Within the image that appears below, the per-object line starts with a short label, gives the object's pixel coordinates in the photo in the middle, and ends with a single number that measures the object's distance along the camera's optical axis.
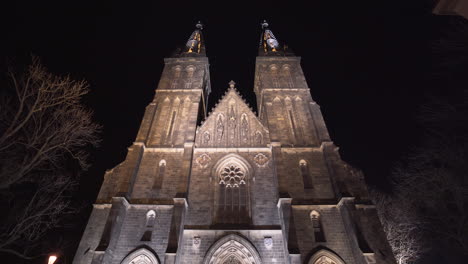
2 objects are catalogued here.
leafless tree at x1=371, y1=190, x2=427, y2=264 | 19.38
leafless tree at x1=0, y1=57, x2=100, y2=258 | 9.72
